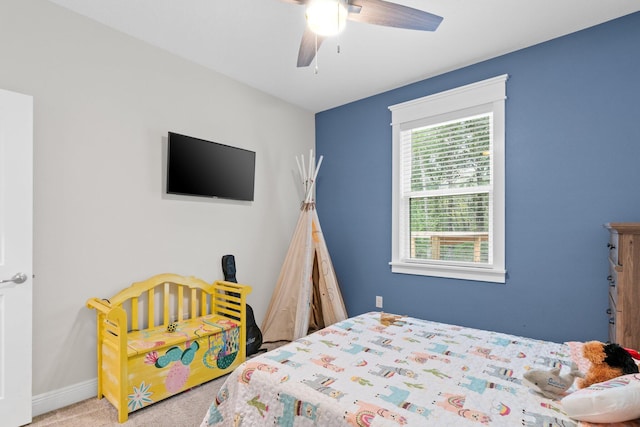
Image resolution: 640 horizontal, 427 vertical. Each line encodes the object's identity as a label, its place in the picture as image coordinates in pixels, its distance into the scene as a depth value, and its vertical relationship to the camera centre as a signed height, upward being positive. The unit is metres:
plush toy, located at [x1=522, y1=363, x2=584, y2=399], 1.29 -0.66
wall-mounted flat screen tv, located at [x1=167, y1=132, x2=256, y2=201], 2.71 +0.39
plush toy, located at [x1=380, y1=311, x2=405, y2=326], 2.25 -0.72
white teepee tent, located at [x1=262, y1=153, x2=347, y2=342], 3.41 -0.74
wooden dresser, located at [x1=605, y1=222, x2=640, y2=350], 1.76 -0.37
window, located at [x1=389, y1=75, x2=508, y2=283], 2.80 +0.29
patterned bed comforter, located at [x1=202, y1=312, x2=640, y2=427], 1.19 -0.71
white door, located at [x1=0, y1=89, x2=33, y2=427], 1.88 -0.24
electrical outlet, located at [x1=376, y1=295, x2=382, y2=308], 3.48 -0.90
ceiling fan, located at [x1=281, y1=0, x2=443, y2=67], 1.56 +0.99
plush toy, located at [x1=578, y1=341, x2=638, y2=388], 1.23 -0.55
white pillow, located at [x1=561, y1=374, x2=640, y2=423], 1.00 -0.58
